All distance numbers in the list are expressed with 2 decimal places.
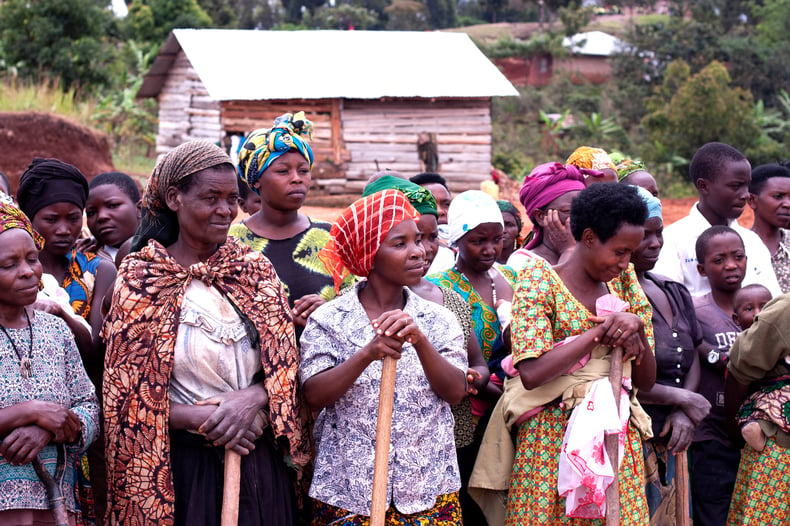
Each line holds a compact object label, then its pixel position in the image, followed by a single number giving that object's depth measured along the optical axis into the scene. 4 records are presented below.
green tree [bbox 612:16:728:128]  28.45
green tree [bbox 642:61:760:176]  20.89
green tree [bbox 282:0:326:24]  49.38
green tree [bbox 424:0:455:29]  52.16
